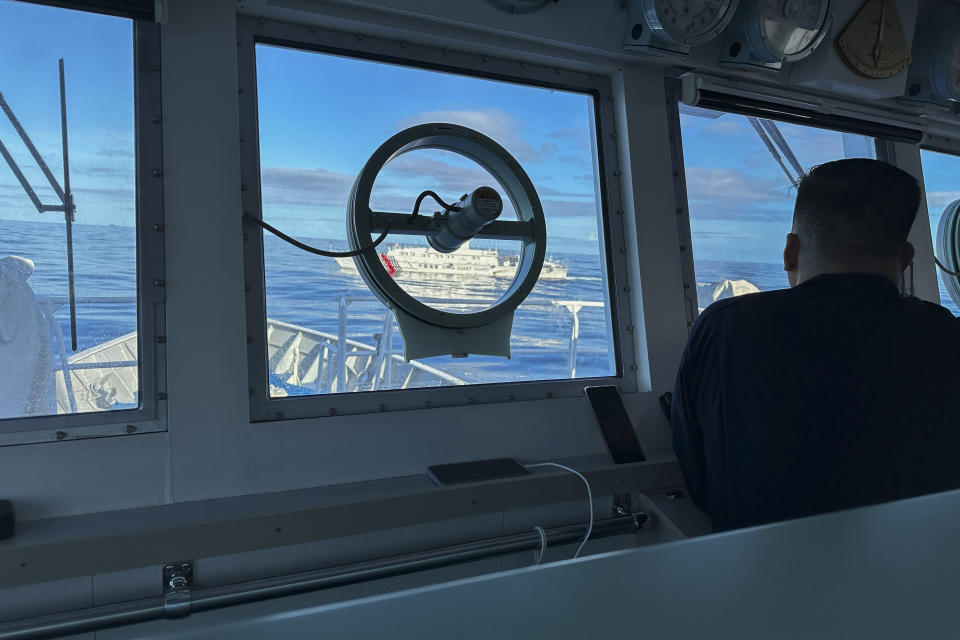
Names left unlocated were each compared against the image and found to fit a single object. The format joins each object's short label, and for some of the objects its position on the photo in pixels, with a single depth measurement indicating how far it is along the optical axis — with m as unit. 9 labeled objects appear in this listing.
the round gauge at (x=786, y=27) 2.27
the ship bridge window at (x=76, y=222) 1.50
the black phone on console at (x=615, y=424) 1.87
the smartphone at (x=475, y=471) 1.65
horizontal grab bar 1.32
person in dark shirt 1.24
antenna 1.52
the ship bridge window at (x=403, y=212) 1.77
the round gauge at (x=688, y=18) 2.06
